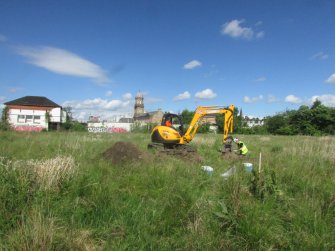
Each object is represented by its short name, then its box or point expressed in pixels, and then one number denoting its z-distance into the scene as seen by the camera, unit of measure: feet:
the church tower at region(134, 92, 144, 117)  465.26
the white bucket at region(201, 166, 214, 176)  22.59
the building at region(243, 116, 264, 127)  532.73
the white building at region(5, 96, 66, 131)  191.52
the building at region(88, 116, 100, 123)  345.27
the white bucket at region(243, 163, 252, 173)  23.27
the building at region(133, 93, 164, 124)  388.86
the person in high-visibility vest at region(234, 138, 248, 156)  43.45
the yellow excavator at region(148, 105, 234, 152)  43.52
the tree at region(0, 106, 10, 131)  180.23
